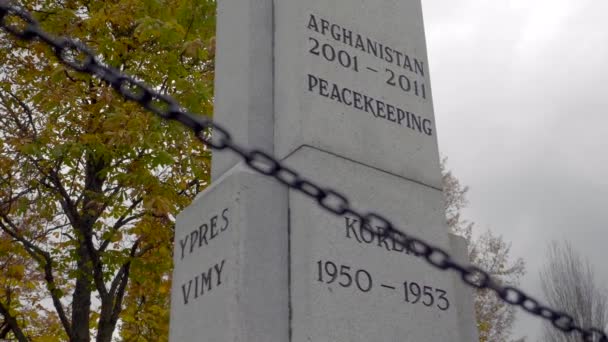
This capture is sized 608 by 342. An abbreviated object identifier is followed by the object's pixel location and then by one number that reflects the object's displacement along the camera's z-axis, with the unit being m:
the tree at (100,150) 8.02
